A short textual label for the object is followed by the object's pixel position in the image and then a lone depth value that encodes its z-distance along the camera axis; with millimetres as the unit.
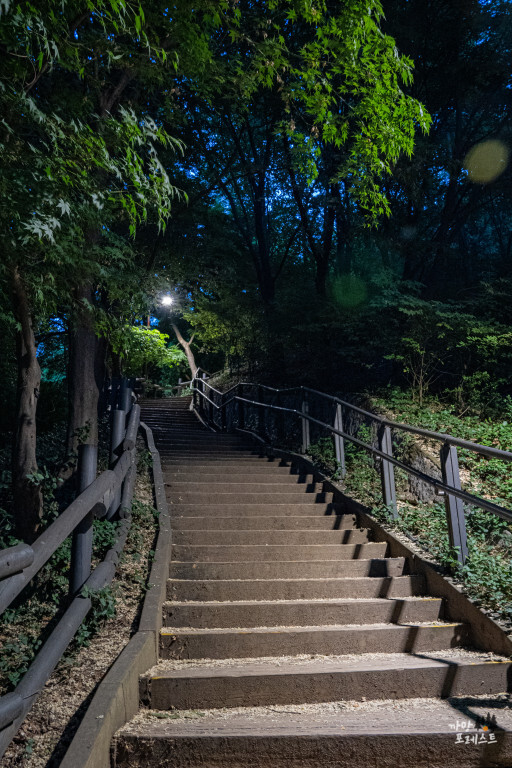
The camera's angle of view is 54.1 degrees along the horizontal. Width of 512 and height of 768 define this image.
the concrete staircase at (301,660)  2367
